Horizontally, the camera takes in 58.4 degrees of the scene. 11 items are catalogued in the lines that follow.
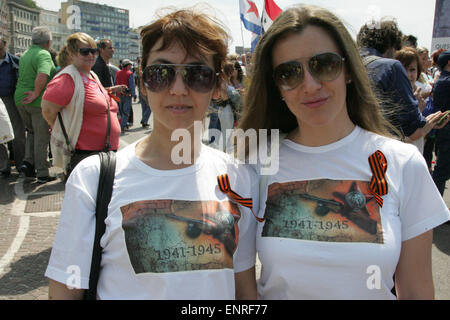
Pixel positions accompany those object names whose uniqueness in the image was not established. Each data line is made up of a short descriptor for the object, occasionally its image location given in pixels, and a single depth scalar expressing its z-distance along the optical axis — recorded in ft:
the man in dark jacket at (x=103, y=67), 24.14
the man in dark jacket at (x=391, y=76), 11.50
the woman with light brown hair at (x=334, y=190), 5.04
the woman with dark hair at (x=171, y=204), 4.83
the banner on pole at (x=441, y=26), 31.19
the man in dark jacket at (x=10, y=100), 22.43
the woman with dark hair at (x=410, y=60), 16.56
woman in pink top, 13.37
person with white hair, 20.90
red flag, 20.22
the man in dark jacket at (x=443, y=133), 16.90
